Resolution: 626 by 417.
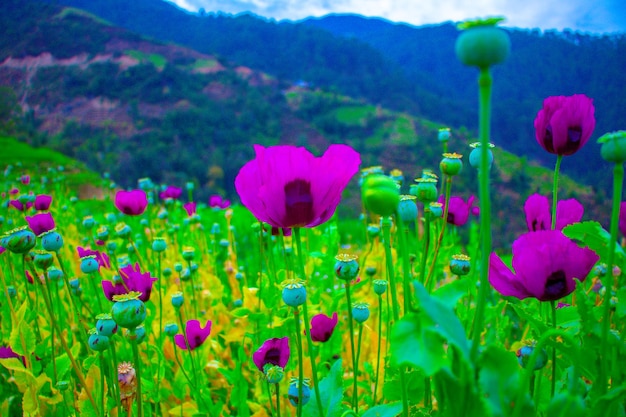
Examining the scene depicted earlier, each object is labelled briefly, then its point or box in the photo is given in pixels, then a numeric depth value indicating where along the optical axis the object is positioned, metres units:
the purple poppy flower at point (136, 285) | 0.78
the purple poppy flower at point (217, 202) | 2.04
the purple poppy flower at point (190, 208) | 1.72
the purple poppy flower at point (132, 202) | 1.24
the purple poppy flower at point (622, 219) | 0.60
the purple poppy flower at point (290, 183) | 0.47
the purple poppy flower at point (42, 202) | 1.37
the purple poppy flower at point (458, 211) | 0.97
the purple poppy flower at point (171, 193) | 2.12
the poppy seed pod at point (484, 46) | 0.23
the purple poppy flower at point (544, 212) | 0.64
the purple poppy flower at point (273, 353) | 0.61
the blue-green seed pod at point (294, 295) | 0.47
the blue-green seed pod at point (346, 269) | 0.54
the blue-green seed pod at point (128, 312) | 0.45
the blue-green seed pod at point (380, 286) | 0.66
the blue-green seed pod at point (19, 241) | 0.53
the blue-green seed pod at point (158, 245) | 0.96
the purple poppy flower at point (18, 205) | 1.60
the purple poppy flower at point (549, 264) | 0.43
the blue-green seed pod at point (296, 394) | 0.57
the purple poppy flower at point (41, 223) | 0.93
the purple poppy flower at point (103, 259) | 1.02
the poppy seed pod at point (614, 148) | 0.31
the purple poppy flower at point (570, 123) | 0.58
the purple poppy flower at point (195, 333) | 0.78
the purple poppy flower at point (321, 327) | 0.80
